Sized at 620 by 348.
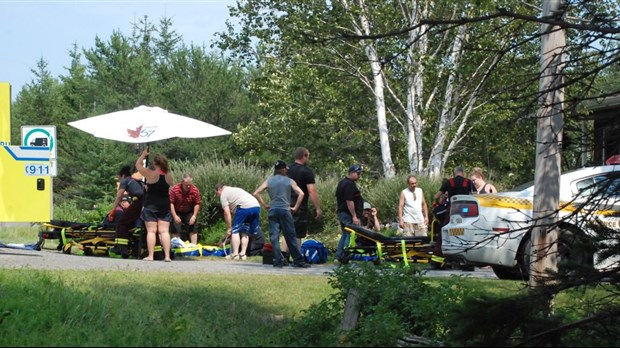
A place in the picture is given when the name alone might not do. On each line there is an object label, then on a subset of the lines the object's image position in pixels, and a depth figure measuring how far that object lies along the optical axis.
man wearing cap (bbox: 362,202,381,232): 20.61
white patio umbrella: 18.84
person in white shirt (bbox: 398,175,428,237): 19.27
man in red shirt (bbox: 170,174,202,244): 19.27
